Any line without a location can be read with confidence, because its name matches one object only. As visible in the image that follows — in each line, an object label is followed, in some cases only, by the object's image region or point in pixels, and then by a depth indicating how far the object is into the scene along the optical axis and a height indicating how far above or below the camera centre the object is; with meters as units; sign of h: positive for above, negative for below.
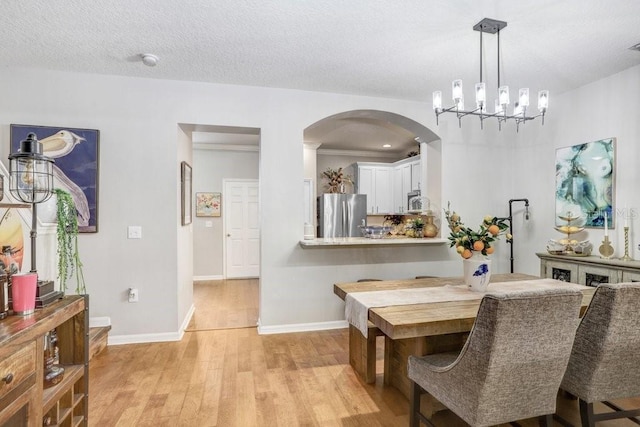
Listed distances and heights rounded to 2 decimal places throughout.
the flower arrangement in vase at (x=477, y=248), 2.24 -0.24
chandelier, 2.31 +0.83
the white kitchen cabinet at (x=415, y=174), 5.92 +0.70
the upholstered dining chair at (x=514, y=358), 1.37 -0.63
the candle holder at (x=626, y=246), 2.96 -0.30
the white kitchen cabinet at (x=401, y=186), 6.34 +0.52
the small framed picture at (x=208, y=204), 6.30 +0.16
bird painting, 3.04 +0.47
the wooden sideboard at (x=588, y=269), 2.75 -0.51
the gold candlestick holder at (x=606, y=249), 3.10 -0.34
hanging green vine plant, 2.53 -0.16
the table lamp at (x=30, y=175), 1.51 +0.18
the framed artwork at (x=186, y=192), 3.57 +0.23
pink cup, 1.32 -0.32
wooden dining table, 1.73 -0.59
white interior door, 6.43 -0.30
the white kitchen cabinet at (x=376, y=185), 6.68 +0.55
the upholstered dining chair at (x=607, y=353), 1.56 -0.69
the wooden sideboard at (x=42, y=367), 1.13 -0.62
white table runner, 2.04 -0.55
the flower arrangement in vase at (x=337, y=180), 6.67 +0.65
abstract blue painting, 3.22 +0.31
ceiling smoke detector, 2.78 +1.29
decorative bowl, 3.96 -0.23
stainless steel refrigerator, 6.01 -0.05
